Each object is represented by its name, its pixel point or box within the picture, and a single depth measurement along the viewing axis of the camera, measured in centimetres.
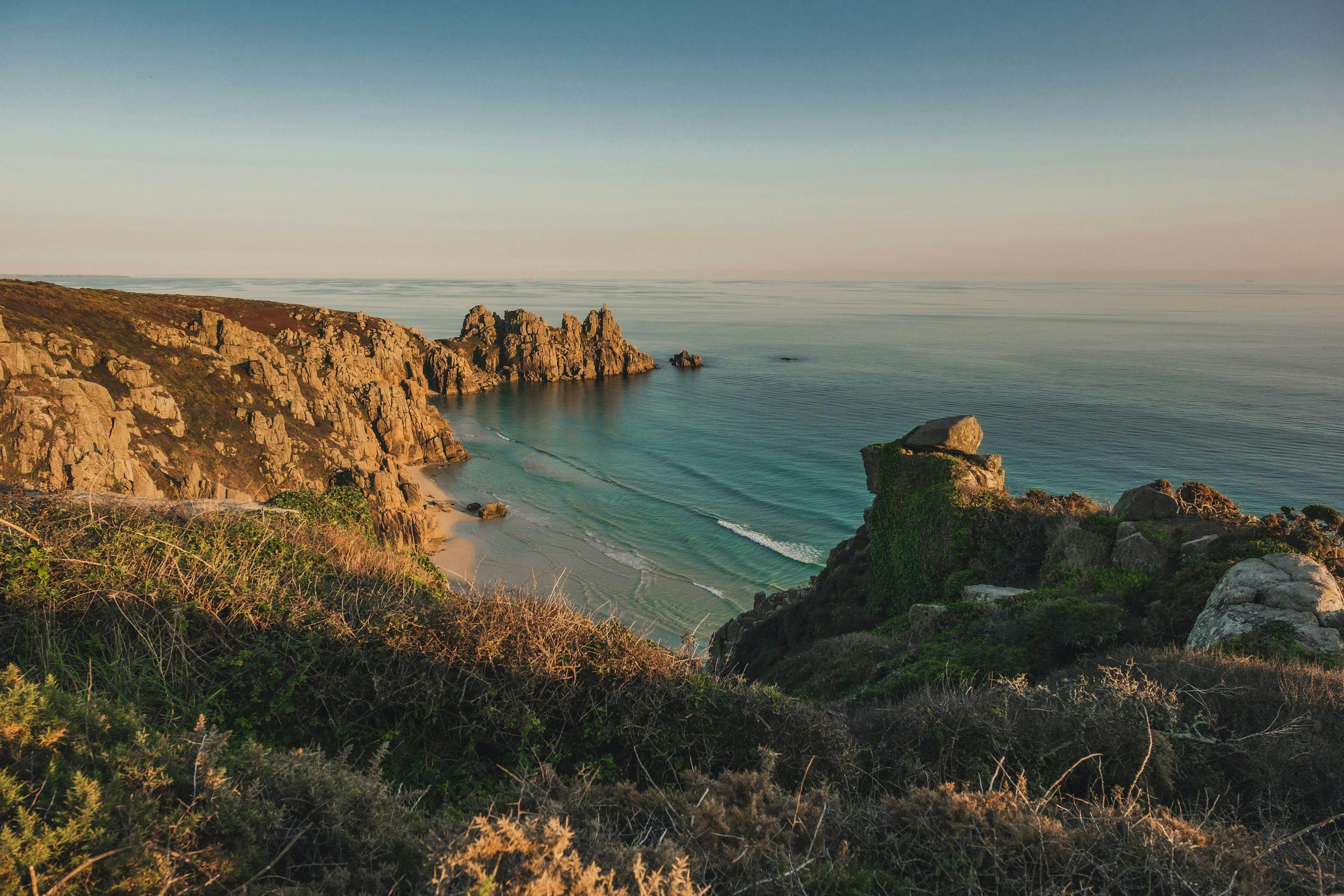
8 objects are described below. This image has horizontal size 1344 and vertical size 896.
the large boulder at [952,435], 2152
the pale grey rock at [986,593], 1539
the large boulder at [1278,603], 1002
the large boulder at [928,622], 1406
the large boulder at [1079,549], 1557
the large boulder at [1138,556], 1419
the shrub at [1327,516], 1387
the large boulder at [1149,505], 1595
